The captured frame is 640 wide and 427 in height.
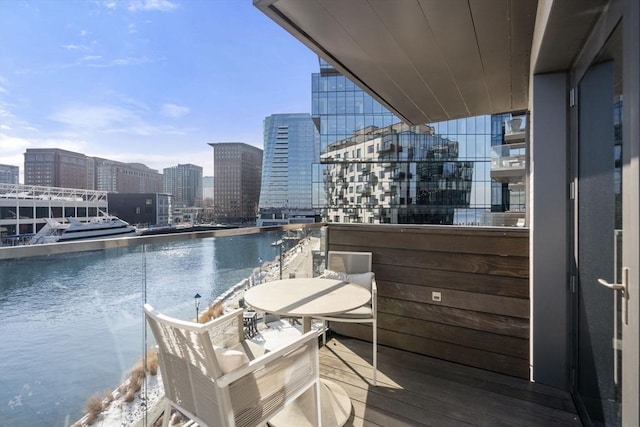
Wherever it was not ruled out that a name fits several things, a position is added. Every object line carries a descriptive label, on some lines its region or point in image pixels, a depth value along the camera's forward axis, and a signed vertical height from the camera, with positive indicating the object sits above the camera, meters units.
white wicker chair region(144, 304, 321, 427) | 1.09 -0.68
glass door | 1.15 -0.13
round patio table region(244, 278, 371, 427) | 1.68 -0.55
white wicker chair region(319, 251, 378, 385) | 2.57 -0.49
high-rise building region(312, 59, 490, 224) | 12.62 +2.30
